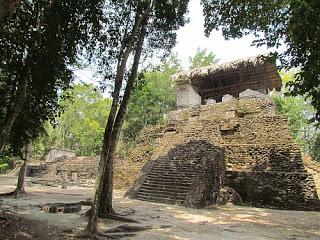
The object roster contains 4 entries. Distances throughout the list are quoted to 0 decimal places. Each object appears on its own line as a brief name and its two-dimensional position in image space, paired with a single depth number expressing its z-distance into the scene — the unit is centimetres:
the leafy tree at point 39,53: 730
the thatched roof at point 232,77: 2083
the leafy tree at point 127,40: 896
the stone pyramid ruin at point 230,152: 1312
